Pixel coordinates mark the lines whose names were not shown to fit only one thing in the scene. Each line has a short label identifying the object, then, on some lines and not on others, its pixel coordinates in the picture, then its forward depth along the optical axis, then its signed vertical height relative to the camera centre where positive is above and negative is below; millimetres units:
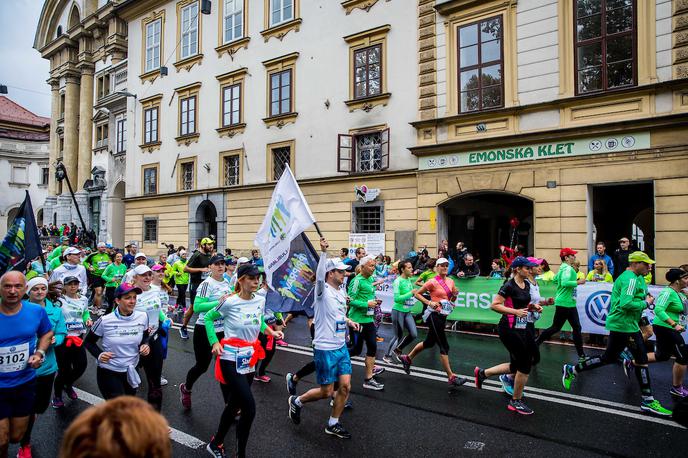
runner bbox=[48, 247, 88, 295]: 9141 -601
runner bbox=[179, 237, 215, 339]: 11195 -673
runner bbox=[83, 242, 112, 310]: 13031 -780
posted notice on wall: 18061 -301
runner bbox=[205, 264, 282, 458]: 4535 -1074
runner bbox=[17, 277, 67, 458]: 4637 -1175
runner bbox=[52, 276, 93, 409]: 6164 -1326
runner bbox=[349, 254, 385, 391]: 7172 -1098
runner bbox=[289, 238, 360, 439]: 5320 -1197
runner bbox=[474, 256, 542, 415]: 5934 -1069
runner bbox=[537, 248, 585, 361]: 8320 -1213
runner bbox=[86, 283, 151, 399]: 4871 -1084
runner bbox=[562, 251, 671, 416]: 6441 -1041
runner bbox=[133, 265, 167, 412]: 6160 -1150
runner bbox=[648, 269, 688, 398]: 6391 -1193
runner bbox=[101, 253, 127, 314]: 11385 -890
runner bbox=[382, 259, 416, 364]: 7856 -1188
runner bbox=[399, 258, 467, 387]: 7344 -1073
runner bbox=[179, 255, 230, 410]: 6273 -1165
